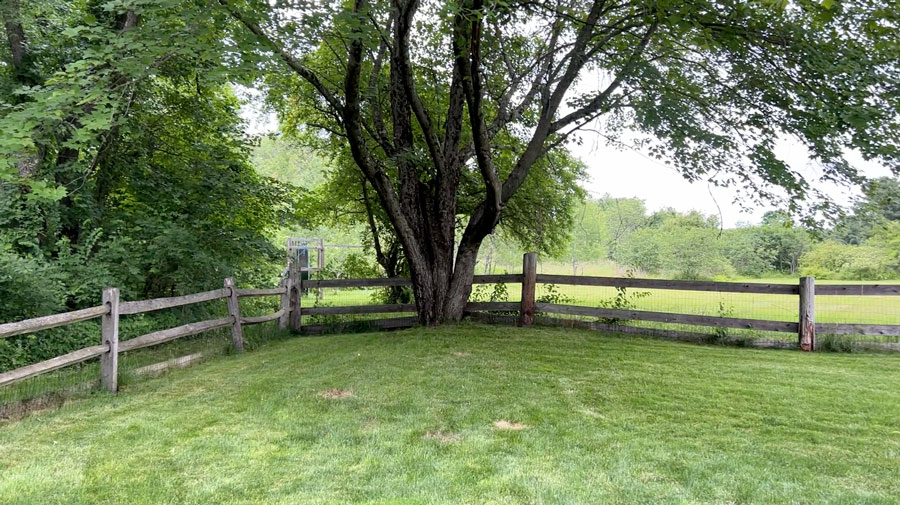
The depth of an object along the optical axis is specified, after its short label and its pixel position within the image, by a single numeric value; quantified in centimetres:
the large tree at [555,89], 578
